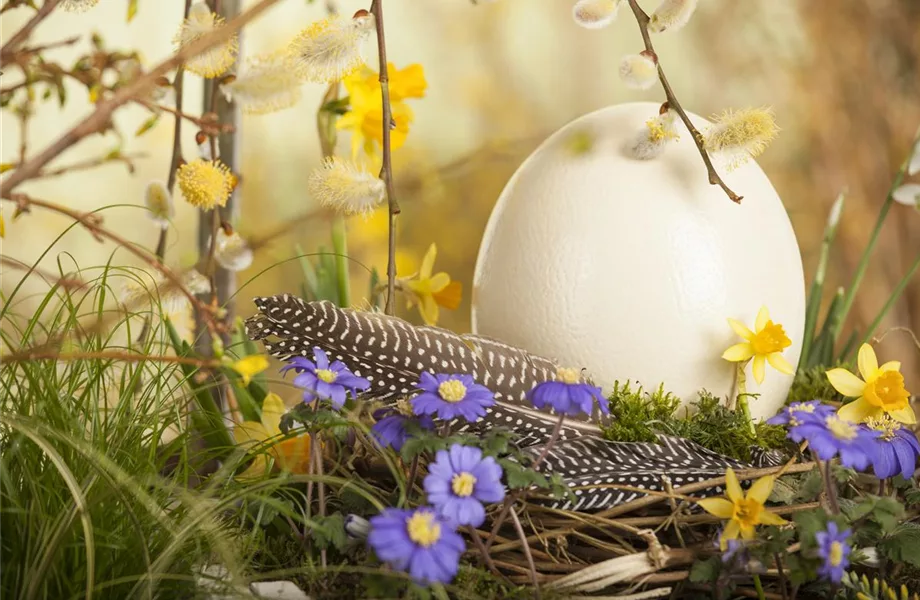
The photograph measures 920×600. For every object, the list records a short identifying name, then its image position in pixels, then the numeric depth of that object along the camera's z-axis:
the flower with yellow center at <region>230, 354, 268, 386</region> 0.58
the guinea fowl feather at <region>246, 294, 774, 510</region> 0.65
